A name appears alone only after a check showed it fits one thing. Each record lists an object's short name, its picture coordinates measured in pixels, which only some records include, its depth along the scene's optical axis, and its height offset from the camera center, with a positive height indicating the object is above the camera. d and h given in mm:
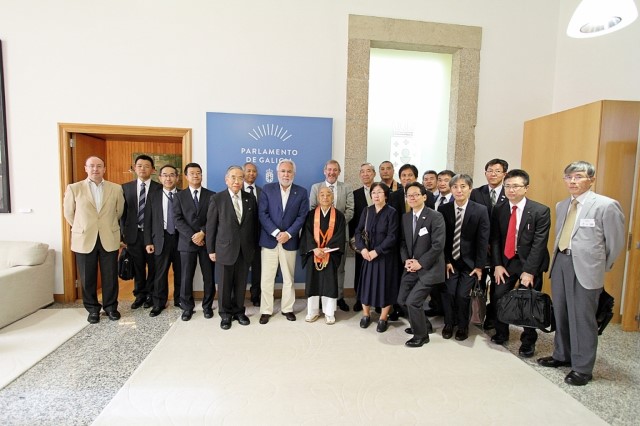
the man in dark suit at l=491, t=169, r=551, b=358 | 2801 -497
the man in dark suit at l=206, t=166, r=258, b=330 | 3348 -627
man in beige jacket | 3418 -589
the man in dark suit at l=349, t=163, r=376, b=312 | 3928 -230
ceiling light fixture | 2064 +1130
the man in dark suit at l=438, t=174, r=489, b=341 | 3068 -609
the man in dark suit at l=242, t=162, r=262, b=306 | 3910 -819
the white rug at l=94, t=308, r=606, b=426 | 2121 -1499
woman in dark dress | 3322 -720
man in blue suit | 3494 -507
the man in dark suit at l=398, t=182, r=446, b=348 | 3023 -696
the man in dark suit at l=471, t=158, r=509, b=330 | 3236 -102
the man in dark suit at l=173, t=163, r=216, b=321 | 3549 -564
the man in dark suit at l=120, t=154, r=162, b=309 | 3773 -351
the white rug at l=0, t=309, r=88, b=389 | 2658 -1551
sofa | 3381 -1144
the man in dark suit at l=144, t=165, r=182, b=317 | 3689 -621
